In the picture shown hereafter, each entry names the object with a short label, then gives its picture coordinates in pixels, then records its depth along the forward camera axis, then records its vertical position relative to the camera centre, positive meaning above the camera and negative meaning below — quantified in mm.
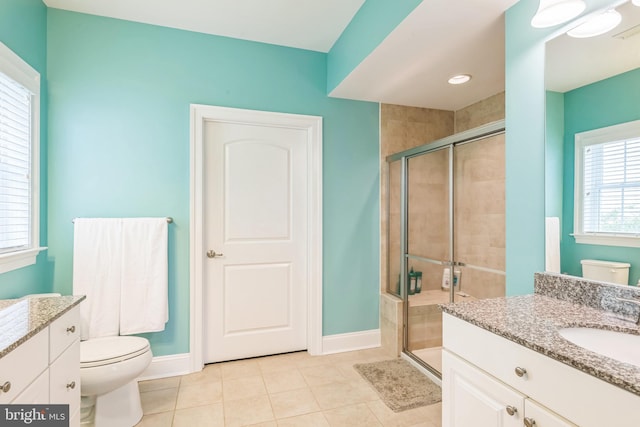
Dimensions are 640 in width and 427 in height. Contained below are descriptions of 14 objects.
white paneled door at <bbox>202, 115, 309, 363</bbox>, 2561 -208
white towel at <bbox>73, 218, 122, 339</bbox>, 2152 -394
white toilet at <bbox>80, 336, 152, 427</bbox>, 1684 -873
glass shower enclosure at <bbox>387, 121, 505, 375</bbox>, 2113 -103
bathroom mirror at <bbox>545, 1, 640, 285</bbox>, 1171 +451
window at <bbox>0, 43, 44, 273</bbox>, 1728 +304
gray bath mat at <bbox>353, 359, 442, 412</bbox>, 2062 -1183
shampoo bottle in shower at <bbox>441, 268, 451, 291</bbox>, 2396 -476
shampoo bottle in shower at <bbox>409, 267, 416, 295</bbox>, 2703 -581
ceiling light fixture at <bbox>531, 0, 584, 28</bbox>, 1276 +814
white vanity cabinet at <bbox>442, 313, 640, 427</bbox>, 770 -496
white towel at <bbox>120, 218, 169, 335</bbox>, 2242 -435
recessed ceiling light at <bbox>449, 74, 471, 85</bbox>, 2367 +1014
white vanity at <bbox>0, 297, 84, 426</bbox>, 1009 -496
